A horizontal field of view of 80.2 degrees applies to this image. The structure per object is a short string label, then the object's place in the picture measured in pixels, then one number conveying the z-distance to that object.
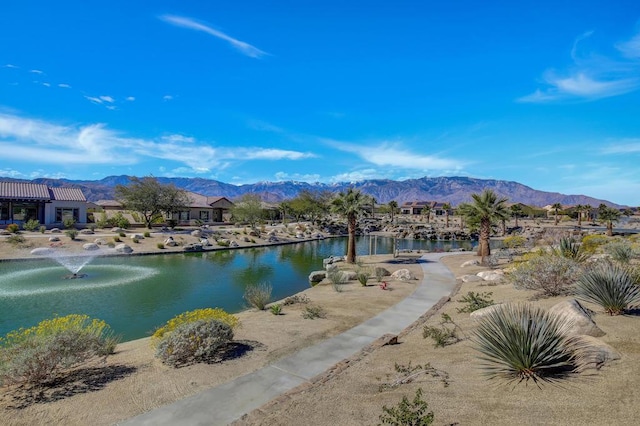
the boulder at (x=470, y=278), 20.72
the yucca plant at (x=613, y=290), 9.44
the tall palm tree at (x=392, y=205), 104.54
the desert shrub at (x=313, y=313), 13.36
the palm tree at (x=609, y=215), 56.84
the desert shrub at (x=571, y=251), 17.03
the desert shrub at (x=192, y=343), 8.86
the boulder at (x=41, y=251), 33.34
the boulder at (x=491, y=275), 19.76
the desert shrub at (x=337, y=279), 19.61
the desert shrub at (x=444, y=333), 9.54
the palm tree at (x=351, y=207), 30.38
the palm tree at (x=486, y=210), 30.11
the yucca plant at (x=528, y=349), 6.41
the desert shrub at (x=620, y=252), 18.40
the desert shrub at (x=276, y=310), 14.04
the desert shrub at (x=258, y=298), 15.45
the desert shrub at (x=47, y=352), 7.31
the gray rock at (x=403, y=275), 21.86
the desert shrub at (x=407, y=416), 5.07
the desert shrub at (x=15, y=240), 35.00
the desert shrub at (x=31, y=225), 45.26
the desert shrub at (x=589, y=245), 20.89
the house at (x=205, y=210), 72.81
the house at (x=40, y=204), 49.38
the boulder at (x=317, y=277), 24.80
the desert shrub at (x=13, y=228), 41.46
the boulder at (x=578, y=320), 7.74
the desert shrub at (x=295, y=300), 16.00
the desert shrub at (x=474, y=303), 12.61
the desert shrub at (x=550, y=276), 12.83
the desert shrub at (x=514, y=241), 33.92
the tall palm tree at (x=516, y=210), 83.56
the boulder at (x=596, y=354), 6.45
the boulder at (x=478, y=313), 10.76
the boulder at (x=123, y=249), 37.00
